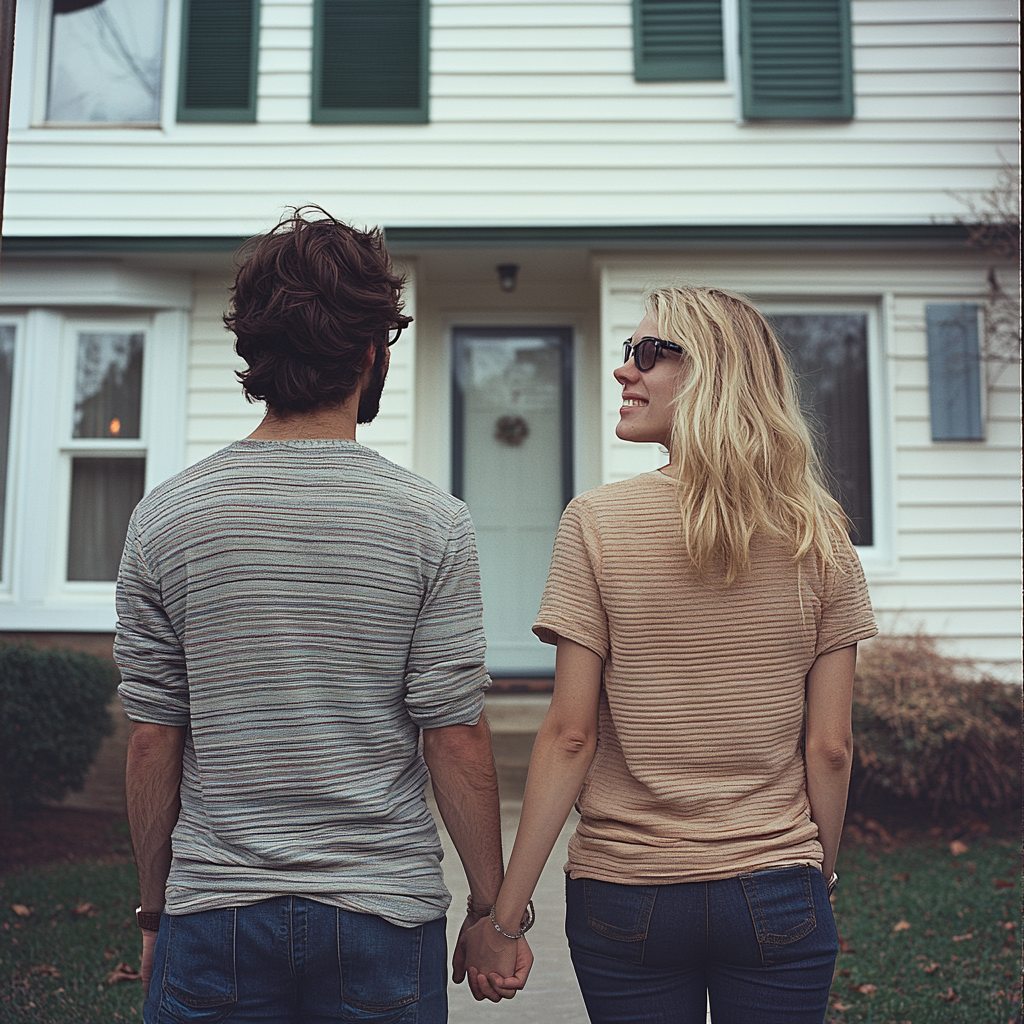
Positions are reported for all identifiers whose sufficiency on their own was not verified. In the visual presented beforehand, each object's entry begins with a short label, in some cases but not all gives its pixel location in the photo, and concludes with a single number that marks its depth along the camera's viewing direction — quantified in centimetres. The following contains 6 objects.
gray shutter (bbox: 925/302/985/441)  619
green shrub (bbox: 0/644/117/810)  530
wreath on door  738
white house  622
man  142
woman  153
